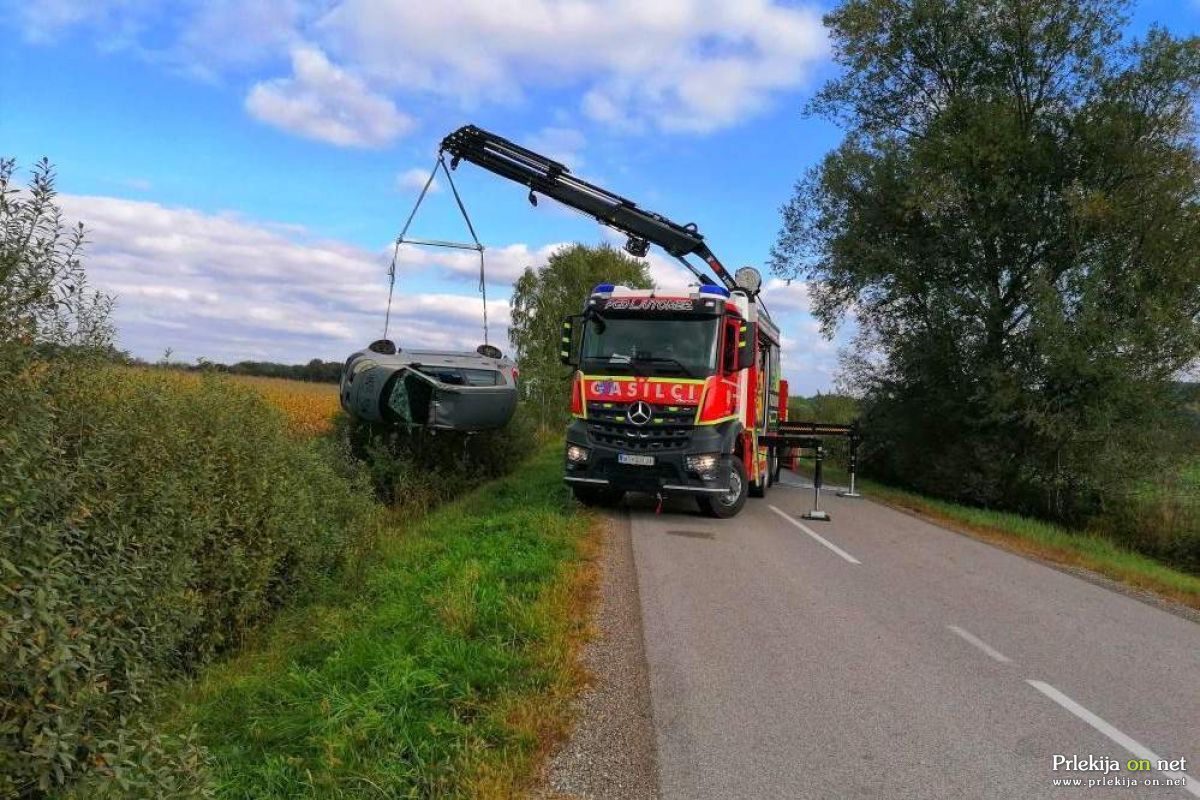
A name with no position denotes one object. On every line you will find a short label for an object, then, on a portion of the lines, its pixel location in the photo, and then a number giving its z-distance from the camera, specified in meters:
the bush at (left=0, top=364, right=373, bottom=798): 3.41
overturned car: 14.78
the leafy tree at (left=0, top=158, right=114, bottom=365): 4.71
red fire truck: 11.74
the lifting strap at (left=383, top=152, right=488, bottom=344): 13.18
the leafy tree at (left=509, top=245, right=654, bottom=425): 38.28
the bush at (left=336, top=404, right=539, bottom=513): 17.39
